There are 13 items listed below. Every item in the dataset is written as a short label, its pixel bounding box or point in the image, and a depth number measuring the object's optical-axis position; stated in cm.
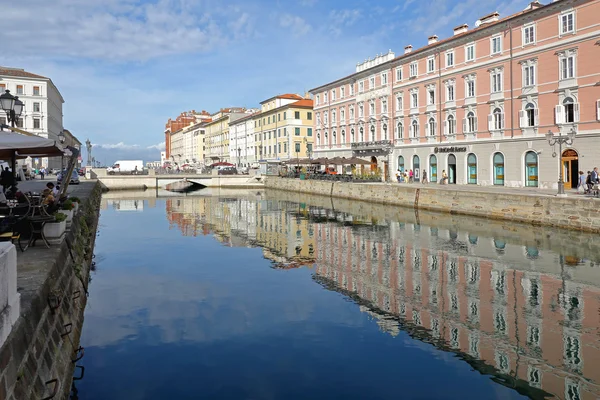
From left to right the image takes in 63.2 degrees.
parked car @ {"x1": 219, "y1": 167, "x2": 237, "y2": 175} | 8168
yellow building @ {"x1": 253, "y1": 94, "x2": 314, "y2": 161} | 8200
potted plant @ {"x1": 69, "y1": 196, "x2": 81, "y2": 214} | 1680
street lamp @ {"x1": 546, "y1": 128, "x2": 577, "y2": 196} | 2806
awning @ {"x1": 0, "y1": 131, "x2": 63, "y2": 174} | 994
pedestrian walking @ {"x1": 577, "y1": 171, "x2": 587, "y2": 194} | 3158
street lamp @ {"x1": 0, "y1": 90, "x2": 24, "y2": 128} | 1354
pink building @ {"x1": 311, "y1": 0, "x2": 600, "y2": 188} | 3422
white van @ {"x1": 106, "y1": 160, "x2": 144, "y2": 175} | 8750
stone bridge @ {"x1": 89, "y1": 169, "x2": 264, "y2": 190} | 7225
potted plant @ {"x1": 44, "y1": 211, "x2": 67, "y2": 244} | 1149
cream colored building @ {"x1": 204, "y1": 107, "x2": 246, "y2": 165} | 11500
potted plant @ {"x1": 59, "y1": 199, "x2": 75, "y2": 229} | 1418
